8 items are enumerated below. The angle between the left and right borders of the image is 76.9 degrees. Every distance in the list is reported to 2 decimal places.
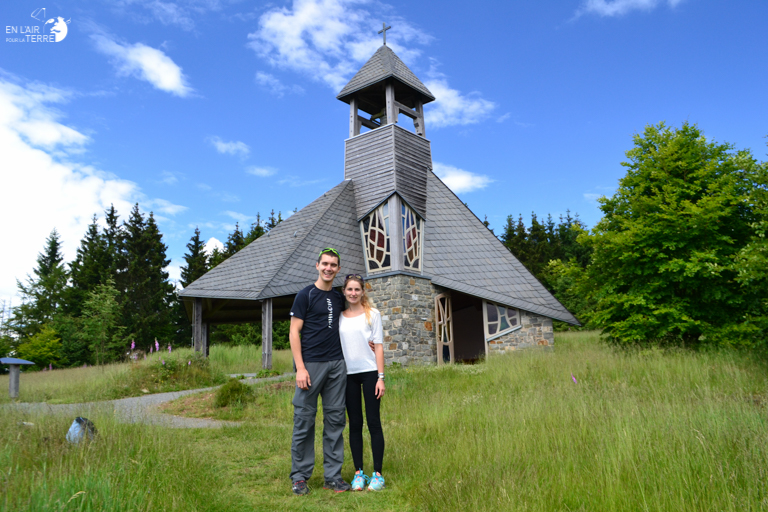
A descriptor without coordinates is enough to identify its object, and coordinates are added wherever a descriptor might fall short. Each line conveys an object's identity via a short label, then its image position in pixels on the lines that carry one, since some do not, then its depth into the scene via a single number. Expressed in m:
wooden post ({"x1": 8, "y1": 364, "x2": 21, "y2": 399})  11.16
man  3.99
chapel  14.16
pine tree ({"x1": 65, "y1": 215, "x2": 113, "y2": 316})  29.69
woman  4.03
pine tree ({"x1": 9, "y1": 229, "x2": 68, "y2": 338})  30.19
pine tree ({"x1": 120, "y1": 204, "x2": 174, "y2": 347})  28.92
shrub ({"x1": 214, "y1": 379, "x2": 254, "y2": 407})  8.45
